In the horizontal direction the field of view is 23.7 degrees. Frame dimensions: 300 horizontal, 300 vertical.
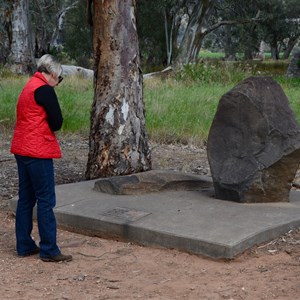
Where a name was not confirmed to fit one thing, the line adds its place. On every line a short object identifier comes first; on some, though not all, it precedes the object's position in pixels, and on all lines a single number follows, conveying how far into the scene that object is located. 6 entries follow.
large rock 7.00
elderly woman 5.59
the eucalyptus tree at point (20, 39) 27.89
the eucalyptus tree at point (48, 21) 40.75
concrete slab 5.90
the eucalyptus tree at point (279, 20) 42.26
